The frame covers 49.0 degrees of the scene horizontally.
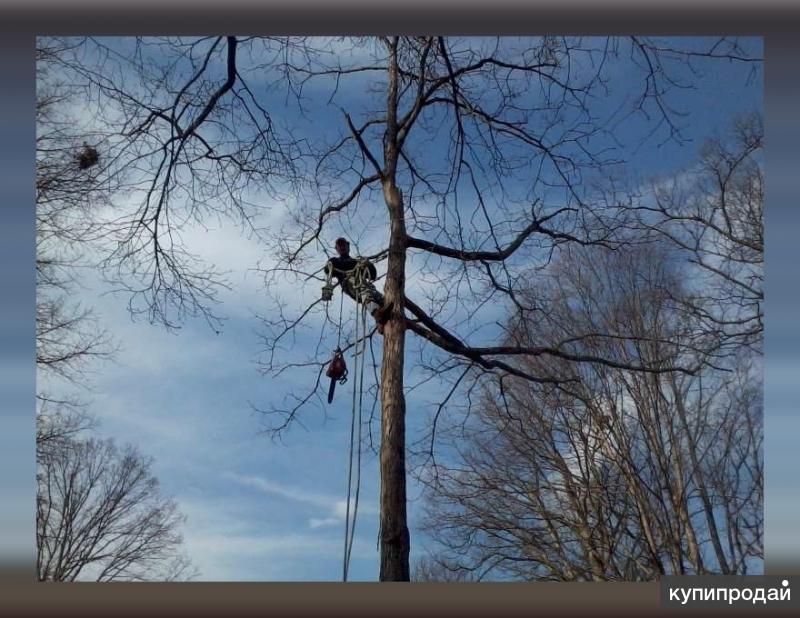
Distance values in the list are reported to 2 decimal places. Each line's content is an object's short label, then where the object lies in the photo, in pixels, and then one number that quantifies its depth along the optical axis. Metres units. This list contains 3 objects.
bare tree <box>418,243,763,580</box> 6.90
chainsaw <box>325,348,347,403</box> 4.73
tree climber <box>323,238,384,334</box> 4.80
